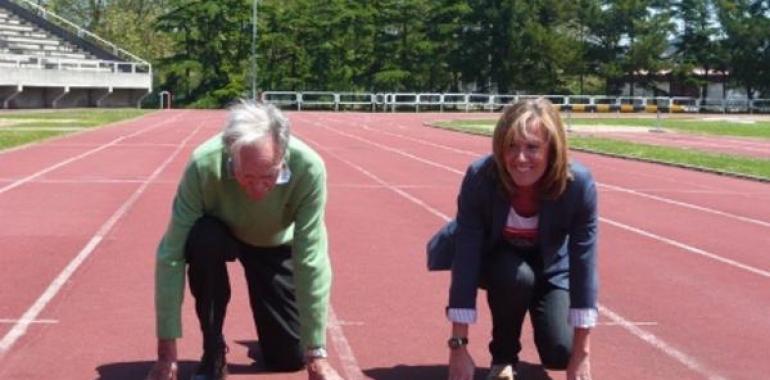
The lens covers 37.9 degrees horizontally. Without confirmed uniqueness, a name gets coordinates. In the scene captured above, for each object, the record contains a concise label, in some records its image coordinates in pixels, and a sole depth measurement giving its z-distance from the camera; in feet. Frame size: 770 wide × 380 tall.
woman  14.73
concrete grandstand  166.61
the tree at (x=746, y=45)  250.57
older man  15.01
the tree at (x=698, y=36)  256.52
